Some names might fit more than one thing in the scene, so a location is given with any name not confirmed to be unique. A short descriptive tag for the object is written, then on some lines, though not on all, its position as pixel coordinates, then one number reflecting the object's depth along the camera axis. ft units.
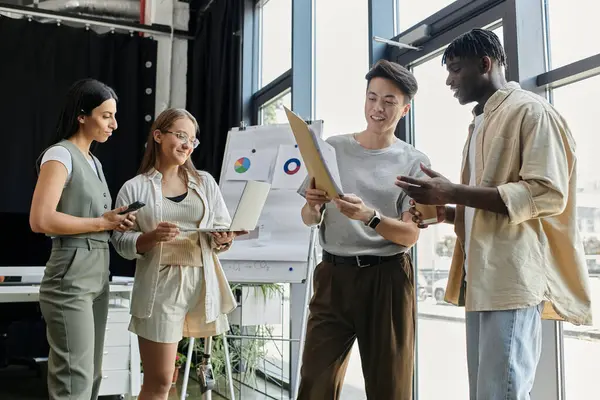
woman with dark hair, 5.15
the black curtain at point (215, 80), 14.11
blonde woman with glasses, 5.63
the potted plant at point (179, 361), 12.90
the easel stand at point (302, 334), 7.54
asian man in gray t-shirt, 5.00
